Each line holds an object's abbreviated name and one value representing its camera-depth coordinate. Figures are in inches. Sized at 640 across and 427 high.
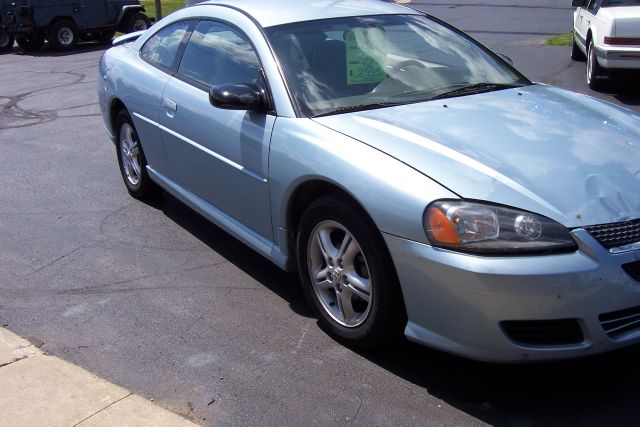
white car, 375.2
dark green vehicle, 733.9
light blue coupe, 129.1
